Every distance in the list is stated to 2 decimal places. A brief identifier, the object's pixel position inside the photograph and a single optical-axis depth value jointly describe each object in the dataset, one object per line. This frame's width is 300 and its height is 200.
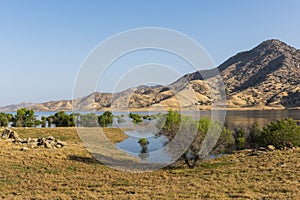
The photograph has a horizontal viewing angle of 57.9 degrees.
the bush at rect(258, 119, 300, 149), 50.19
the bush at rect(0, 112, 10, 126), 124.01
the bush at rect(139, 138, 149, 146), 68.38
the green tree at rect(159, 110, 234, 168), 37.34
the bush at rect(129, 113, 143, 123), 131.18
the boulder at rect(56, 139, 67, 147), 50.87
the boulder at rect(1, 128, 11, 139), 56.50
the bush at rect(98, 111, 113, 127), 140.10
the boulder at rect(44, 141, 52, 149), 47.76
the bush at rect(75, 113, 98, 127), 102.72
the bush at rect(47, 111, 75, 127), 125.69
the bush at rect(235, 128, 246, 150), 68.90
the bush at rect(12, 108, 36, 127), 122.94
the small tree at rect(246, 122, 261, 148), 69.34
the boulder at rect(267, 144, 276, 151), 47.09
